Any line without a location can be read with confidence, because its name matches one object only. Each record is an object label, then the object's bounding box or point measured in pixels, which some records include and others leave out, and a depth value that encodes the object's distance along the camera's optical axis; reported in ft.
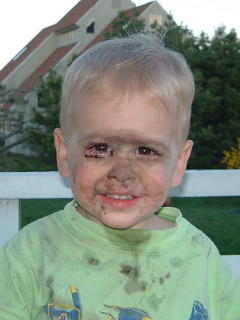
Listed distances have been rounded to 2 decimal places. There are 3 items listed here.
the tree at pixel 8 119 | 35.68
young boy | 5.22
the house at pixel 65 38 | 92.84
